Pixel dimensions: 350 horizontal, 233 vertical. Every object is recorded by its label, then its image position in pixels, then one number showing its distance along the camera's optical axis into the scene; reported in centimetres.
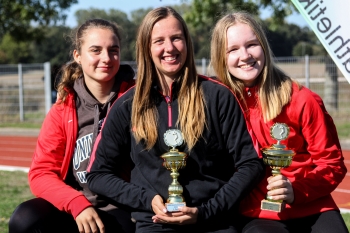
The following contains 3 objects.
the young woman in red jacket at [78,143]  342
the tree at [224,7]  1765
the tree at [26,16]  2169
